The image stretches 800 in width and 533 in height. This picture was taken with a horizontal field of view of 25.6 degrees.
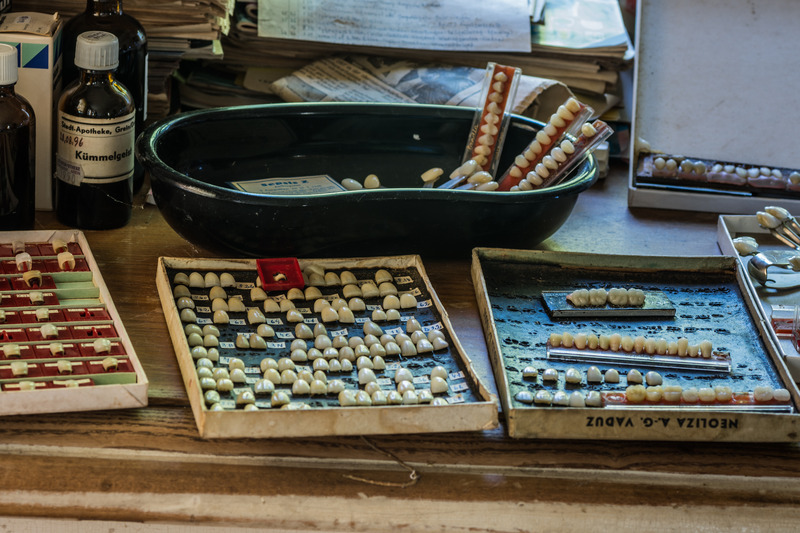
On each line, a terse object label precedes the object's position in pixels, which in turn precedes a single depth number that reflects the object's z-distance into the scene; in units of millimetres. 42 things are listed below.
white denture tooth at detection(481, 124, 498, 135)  1140
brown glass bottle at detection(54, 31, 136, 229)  1037
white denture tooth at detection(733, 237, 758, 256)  1103
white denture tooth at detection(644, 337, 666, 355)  997
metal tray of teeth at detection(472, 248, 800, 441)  929
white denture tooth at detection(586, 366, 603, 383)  970
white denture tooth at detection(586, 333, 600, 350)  997
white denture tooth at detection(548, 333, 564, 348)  996
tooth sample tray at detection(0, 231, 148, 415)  909
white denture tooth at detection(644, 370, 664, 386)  971
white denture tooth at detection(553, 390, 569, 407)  941
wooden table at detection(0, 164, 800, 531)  895
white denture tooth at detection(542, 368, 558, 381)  964
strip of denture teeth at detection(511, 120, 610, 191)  1078
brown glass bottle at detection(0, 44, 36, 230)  1026
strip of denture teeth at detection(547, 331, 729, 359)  997
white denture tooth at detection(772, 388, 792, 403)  955
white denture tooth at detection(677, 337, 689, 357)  997
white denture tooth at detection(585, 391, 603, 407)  941
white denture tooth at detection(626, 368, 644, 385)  973
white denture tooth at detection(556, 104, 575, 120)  1100
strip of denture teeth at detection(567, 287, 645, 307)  1036
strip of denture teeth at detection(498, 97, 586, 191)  1106
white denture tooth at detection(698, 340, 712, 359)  998
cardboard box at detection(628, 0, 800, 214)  1214
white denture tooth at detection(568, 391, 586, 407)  941
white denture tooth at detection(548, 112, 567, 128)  1105
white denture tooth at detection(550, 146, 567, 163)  1087
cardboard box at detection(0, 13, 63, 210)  1061
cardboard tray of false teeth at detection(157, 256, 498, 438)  907
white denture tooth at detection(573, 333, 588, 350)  995
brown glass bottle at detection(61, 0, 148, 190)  1087
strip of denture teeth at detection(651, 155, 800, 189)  1189
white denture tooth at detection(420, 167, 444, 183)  1130
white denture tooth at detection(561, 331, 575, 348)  996
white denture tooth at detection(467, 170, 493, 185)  1111
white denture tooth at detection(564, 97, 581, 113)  1097
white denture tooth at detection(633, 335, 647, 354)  998
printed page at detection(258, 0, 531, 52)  1237
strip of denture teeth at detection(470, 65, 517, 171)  1137
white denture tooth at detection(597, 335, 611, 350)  998
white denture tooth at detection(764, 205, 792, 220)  1070
